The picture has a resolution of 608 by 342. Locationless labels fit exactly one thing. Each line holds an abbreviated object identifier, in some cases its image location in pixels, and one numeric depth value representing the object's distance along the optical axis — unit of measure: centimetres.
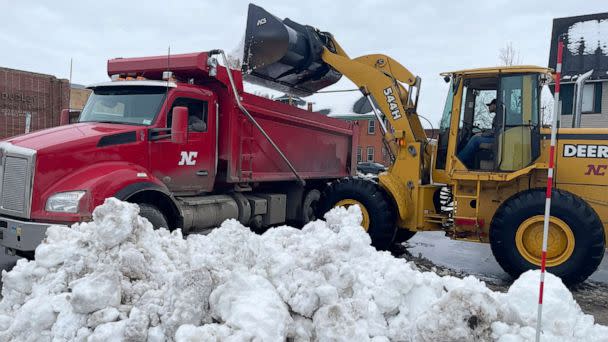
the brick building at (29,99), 1728
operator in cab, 724
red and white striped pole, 333
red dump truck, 545
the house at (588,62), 2089
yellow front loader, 631
